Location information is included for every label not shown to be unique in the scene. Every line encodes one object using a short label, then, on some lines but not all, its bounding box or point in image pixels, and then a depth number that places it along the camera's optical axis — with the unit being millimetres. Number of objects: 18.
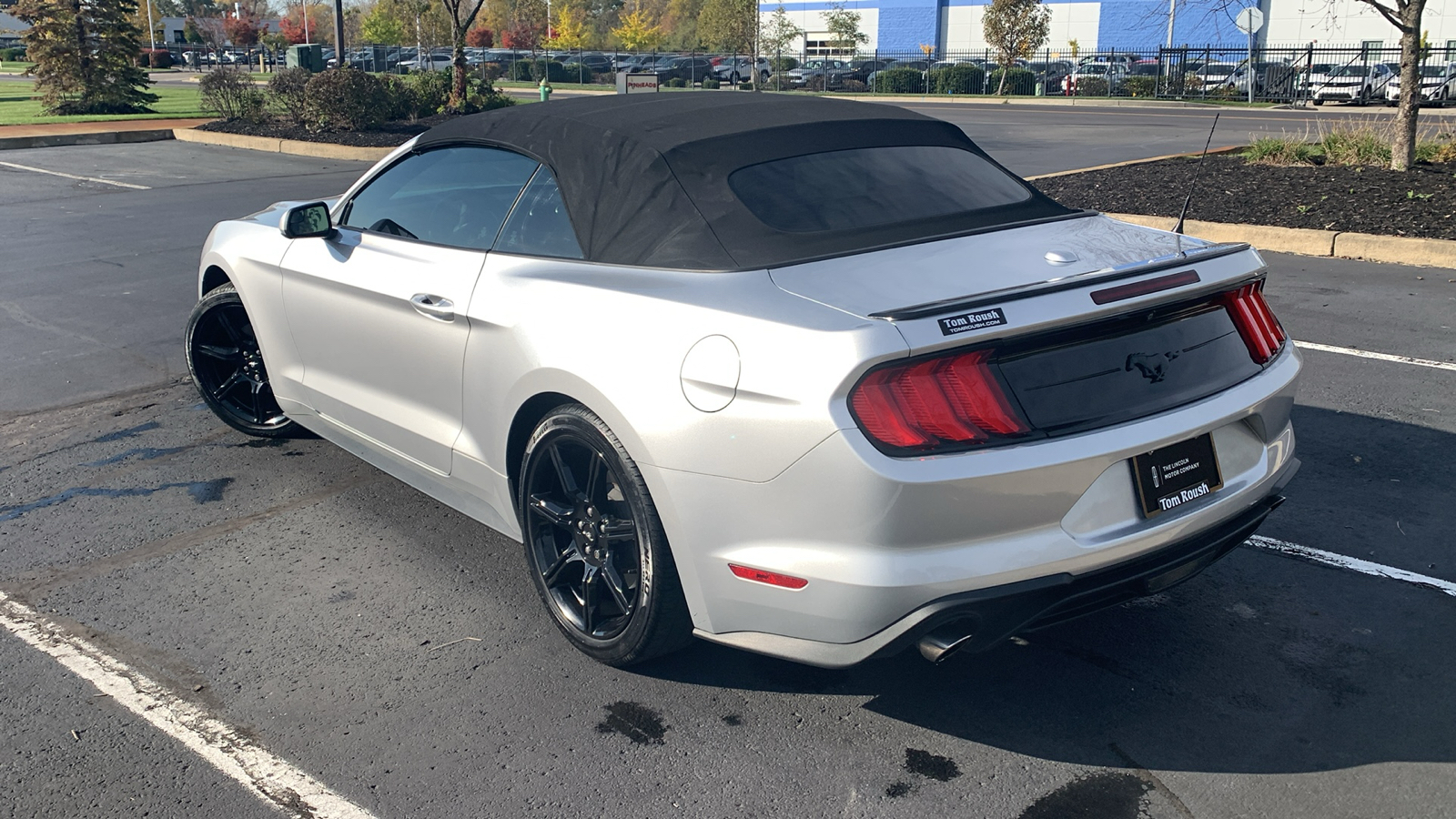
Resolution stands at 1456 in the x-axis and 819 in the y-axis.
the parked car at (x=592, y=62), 54100
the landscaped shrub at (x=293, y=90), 22719
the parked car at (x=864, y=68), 47344
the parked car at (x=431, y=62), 53134
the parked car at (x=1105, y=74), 42000
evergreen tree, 26281
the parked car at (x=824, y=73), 46719
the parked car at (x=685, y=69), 50031
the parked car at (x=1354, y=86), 34938
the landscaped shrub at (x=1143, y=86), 39531
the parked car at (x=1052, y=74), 43500
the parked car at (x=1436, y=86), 32219
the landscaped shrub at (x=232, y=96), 23797
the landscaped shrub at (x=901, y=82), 42781
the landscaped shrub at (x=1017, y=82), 42938
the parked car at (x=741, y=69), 48875
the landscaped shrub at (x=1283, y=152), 13906
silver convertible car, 2771
